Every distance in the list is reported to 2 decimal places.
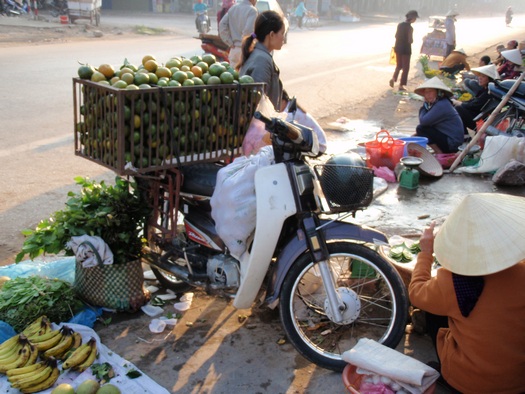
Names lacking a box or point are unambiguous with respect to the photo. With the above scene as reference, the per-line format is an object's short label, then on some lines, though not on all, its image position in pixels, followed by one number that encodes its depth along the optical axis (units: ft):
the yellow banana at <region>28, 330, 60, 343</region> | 10.12
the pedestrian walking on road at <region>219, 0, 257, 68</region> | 26.73
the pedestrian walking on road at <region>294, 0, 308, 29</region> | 102.32
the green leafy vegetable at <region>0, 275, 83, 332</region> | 10.74
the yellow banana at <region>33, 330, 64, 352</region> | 9.97
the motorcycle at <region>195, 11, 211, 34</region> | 75.92
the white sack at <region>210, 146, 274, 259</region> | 10.69
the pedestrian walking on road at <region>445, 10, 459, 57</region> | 59.41
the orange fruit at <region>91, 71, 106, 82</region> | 11.10
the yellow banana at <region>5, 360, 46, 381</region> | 9.38
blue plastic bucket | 23.09
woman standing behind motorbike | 15.20
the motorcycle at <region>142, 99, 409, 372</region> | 10.16
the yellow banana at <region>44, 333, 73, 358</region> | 9.91
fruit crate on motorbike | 10.56
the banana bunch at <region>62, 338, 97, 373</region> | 9.75
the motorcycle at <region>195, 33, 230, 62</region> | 35.65
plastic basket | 22.27
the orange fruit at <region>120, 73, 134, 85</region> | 10.87
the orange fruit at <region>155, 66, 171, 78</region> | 11.52
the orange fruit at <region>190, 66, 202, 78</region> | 12.01
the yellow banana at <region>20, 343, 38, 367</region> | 9.68
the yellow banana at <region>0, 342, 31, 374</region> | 9.58
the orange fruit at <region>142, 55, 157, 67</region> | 11.86
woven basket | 11.64
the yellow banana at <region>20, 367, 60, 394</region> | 9.27
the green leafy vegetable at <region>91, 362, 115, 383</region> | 9.71
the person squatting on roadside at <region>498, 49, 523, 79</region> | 32.45
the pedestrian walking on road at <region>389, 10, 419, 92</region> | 43.47
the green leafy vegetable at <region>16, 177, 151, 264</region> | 11.49
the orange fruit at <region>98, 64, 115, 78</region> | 11.35
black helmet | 10.09
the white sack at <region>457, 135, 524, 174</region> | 22.25
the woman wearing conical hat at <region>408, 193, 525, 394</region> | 8.36
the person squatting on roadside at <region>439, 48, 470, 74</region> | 48.11
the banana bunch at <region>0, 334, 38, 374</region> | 9.62
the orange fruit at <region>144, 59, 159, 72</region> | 11.60
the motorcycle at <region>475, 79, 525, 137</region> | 24.43
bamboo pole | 22.05
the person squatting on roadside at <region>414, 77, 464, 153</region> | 23.30
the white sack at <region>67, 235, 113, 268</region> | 11.22
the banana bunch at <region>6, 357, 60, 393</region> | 9.24
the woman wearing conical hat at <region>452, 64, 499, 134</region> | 27.02
